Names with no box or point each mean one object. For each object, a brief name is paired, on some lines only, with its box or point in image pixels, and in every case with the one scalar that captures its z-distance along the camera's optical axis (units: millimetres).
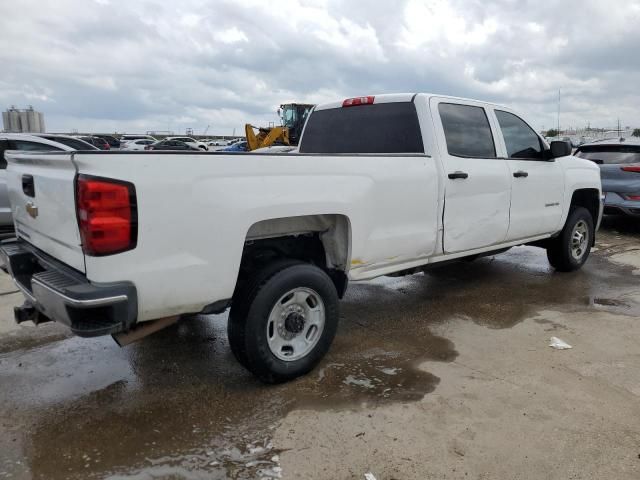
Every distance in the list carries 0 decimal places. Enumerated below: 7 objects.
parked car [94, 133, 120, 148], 33325
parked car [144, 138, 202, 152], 31356
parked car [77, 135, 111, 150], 26464
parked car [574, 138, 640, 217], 9023
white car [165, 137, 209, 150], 37106
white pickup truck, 2691
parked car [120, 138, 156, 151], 32406
